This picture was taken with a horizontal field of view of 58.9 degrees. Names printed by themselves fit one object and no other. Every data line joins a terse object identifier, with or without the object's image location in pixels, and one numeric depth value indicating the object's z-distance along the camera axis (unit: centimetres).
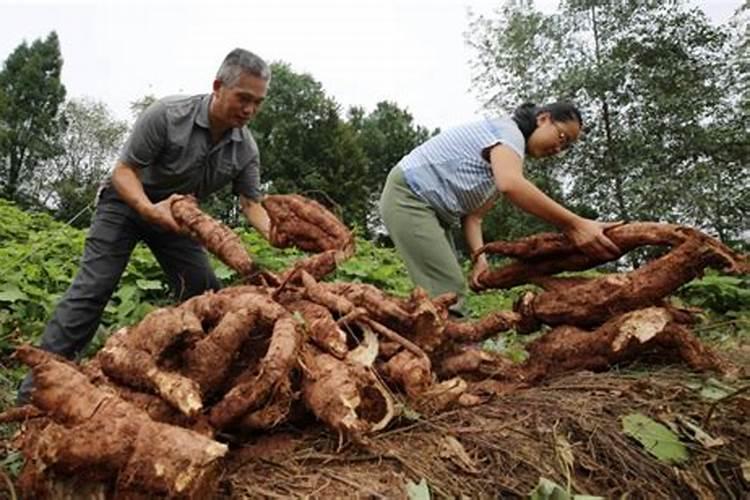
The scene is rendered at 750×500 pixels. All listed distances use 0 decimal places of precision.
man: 301
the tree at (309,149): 2268
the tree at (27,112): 2895
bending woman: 311
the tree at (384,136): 2900
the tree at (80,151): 3052
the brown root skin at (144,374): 177
